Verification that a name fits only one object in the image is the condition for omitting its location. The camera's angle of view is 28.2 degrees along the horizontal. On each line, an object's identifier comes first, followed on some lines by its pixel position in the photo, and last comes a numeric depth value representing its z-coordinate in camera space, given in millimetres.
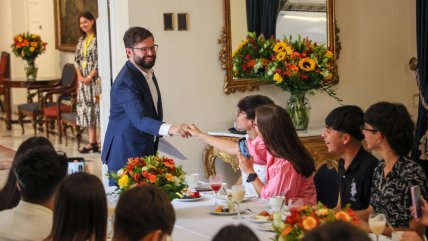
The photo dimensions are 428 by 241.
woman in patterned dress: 10672
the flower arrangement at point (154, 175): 4523
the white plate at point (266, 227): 4063
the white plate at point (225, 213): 4461
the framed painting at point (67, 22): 13578
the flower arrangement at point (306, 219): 3084
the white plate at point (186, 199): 4867
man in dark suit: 5766
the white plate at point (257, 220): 4199
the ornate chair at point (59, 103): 11656
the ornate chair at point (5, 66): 14555
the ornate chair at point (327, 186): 4844
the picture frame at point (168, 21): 6902
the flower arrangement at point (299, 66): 6895
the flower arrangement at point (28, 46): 13203
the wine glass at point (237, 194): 4457
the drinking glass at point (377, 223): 3627
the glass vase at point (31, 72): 13094
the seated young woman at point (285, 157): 4699
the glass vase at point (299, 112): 7125
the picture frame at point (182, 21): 6973
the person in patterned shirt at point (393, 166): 4148
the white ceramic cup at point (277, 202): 4258
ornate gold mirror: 7148
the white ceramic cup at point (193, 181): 5188
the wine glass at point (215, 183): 4648
